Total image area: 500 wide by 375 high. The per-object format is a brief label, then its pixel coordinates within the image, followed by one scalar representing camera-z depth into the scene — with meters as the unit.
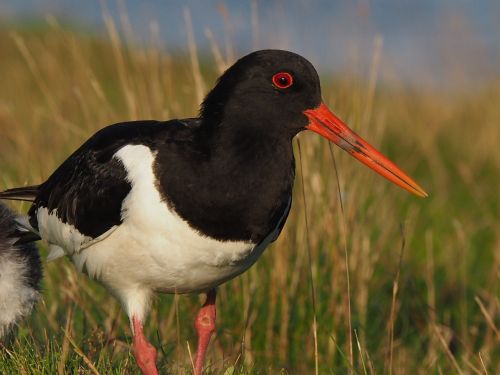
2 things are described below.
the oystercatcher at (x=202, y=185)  8.75
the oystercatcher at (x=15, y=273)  10.34
